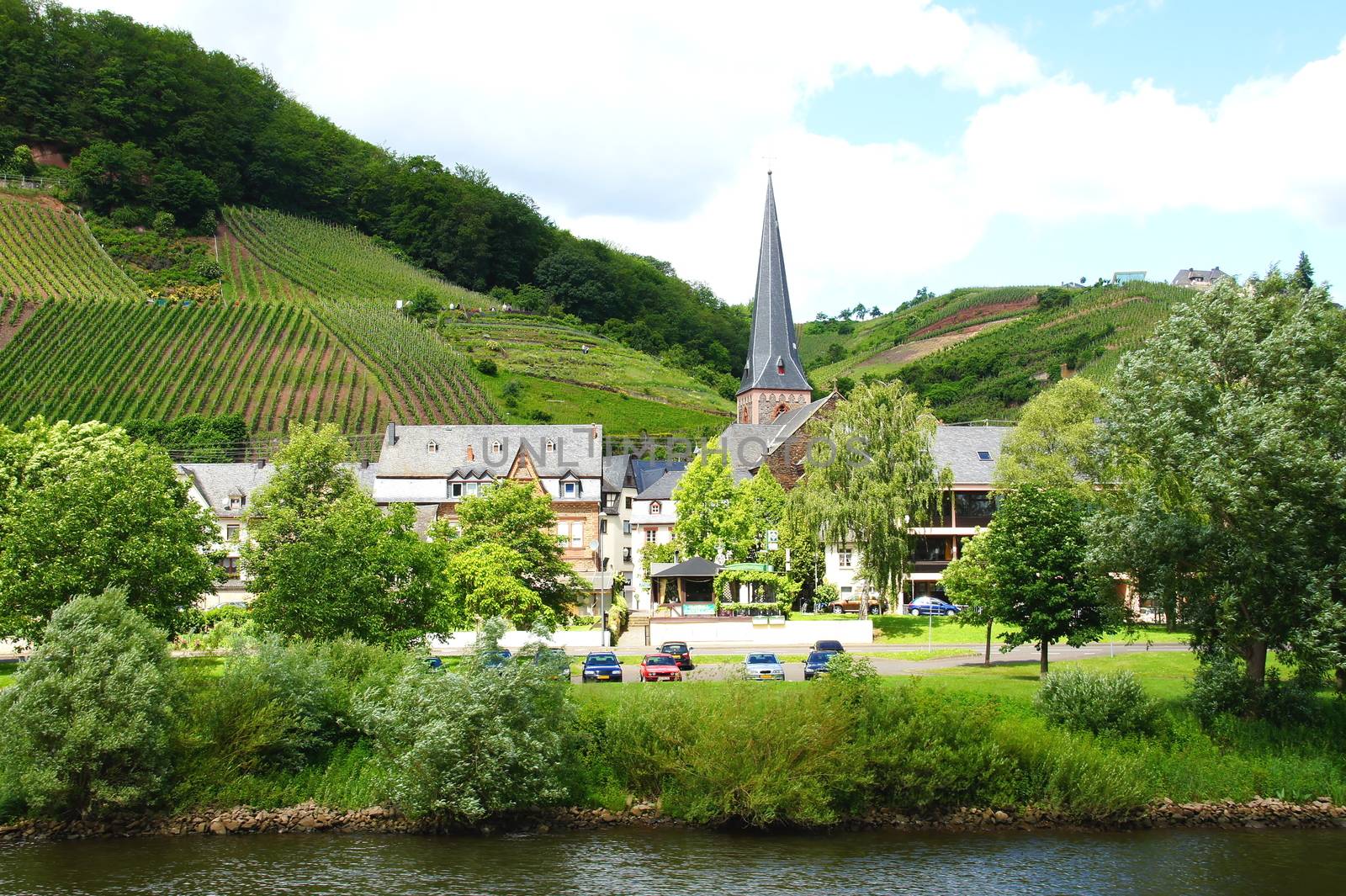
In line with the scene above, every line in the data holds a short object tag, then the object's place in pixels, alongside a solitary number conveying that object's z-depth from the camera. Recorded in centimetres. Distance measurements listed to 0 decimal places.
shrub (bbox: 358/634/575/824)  2808
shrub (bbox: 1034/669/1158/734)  3070
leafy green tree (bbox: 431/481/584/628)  4612
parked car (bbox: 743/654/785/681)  3612
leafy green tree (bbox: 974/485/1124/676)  3597
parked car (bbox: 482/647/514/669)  2983
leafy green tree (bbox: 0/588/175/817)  2769
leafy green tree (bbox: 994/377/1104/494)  5547
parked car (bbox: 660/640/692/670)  4056
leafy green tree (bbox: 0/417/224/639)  3600
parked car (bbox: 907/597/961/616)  5941
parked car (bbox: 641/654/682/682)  3694
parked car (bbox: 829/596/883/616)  5812
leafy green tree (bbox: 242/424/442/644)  3678
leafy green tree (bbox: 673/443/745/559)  5903
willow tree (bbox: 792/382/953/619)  5341
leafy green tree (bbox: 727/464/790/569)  5831
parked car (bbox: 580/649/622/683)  3759
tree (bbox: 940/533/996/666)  3953
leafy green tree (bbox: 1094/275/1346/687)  2953
